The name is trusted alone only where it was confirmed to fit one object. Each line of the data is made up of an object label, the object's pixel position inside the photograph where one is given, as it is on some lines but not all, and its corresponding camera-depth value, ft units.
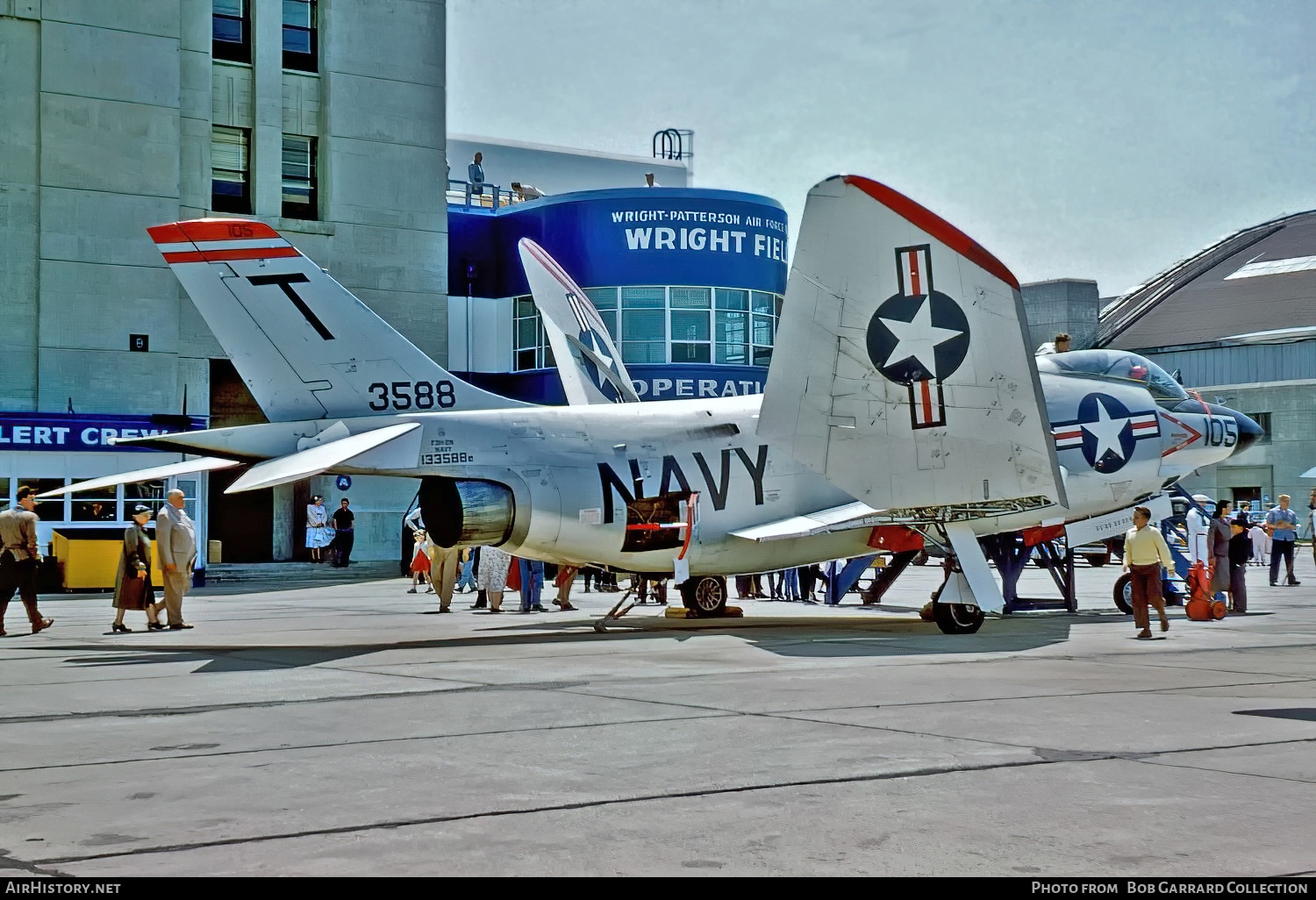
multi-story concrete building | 103.50
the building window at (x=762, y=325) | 135.13
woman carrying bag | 60.34
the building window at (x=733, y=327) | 133.39
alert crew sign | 96.22
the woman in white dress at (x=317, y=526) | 117.60
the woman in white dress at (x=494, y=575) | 76.84
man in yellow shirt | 52.39
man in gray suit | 60.03
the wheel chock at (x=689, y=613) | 66.11
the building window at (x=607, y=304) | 131.13
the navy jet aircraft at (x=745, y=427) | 49.73
